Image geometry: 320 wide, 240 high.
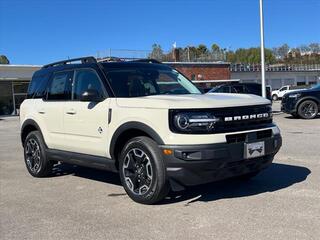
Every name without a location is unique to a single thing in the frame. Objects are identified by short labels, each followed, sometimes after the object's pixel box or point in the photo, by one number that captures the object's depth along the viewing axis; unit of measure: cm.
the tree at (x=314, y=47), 9752
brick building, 3533
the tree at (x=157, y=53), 3629
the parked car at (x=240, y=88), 1646
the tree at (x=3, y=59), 8020
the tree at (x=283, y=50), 10280
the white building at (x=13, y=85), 2815
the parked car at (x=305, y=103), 1343
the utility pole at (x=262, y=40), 1843
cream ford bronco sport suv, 404
